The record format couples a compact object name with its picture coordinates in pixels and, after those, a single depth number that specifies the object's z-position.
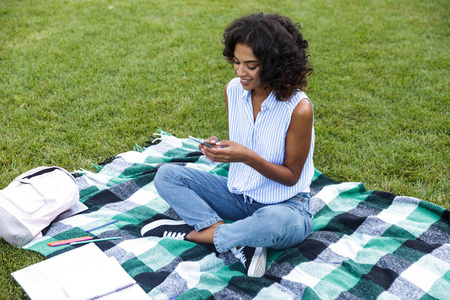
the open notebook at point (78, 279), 2.35
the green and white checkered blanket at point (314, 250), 2.45
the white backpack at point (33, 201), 2.76
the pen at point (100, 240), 2.79
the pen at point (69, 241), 2.76
